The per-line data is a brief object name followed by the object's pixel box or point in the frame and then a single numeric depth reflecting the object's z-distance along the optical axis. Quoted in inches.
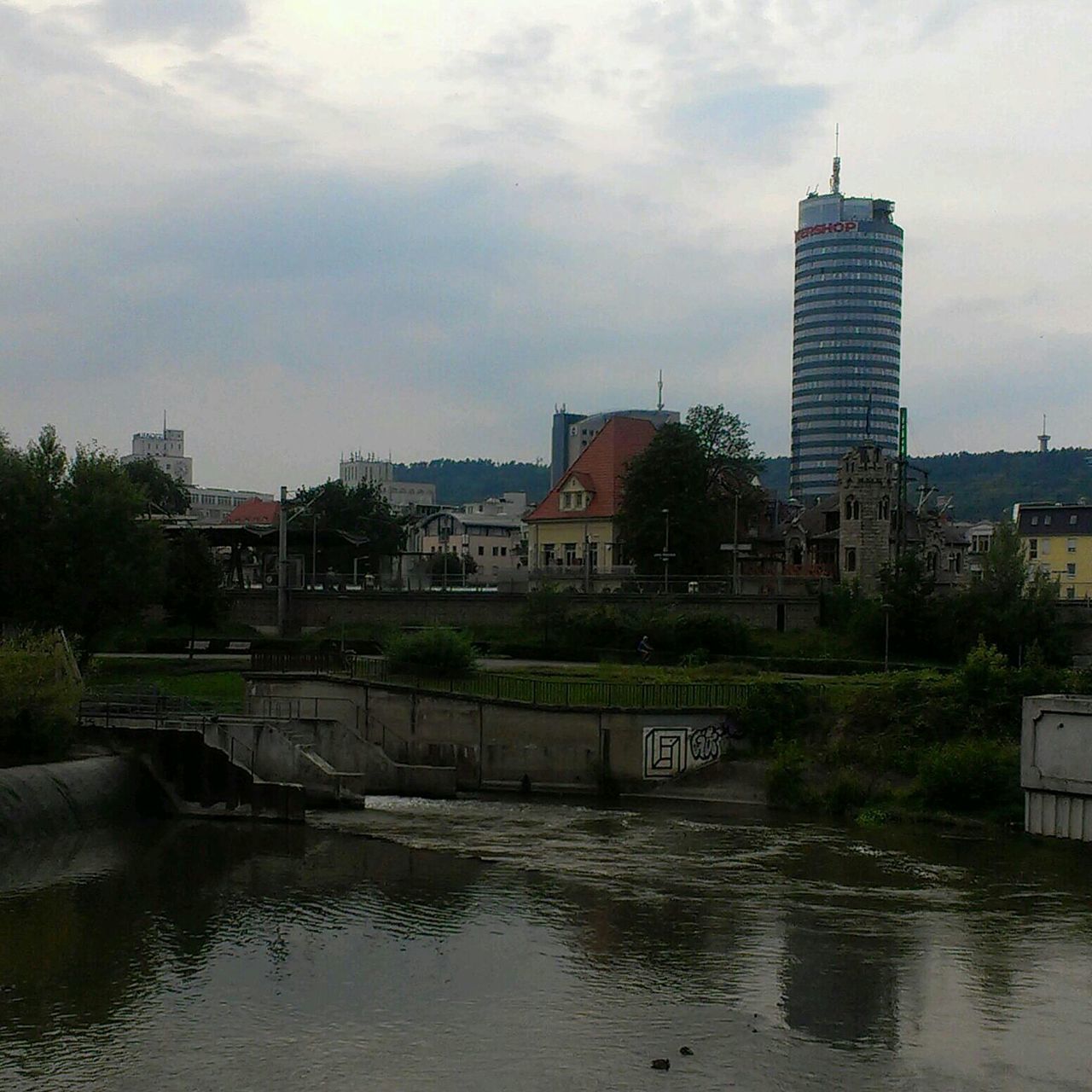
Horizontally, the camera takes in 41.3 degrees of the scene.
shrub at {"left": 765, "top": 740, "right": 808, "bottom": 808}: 1868.8
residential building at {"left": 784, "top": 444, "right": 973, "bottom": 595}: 3804.1
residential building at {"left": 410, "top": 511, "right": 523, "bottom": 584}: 7598.4
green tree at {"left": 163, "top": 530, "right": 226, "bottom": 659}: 3031.5
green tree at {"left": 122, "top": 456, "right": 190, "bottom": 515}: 6515.8
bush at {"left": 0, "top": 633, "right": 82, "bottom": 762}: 1673.2
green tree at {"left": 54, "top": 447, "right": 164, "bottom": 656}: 2524.6
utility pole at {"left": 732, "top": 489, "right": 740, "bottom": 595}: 3418.8
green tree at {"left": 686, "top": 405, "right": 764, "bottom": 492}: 4291.3
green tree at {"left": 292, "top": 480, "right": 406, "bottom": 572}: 5620.1
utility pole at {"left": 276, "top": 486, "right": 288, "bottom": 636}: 3196.9
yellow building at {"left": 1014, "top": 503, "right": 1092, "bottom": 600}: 5393.7
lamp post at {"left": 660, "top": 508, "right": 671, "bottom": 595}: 3647.6
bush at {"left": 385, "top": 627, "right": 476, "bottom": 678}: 2132.1
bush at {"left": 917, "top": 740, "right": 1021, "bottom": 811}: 1766.7
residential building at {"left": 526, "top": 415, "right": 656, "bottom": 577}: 4463.6
